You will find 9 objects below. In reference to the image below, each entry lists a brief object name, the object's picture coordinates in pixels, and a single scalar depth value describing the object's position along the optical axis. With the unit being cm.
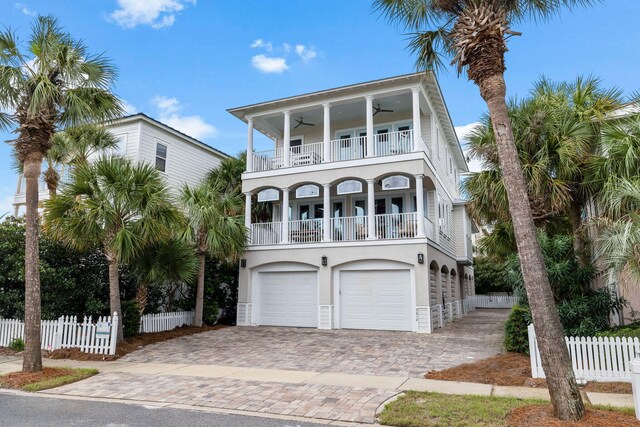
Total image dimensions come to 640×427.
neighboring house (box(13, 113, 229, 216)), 1978
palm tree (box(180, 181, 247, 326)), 1659
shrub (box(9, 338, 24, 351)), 1251
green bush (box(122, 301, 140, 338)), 1348
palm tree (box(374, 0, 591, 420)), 579
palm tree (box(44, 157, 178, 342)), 1185
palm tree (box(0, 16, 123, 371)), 953
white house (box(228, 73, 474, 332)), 1677
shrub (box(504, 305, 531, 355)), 1052
